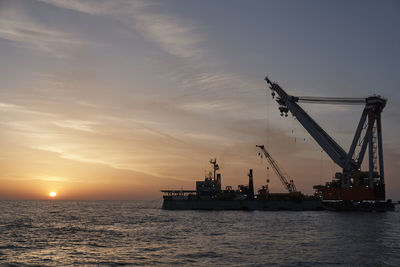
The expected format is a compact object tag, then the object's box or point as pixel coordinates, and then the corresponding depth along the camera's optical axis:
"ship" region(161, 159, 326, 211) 132.38
